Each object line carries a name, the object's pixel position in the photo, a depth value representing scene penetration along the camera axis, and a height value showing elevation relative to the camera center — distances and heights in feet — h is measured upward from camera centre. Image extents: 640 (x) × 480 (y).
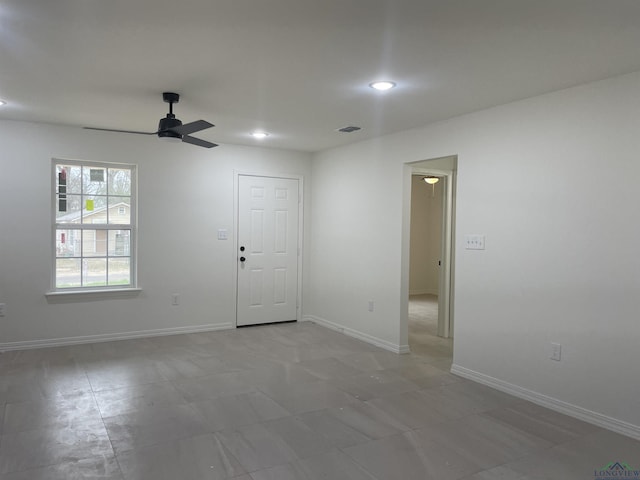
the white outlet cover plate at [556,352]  10.90 -2.78
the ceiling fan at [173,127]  11.40 +2.64
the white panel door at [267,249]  19.43 -0.71
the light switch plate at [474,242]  12.89 -0.16
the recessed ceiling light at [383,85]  10.54 +3.56
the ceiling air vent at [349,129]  15.44 +3.65
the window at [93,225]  16.25 +0.21
